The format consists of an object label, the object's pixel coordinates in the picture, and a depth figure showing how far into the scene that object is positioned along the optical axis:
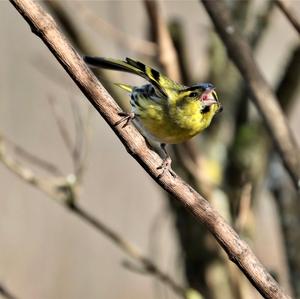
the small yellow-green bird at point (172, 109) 3.90
